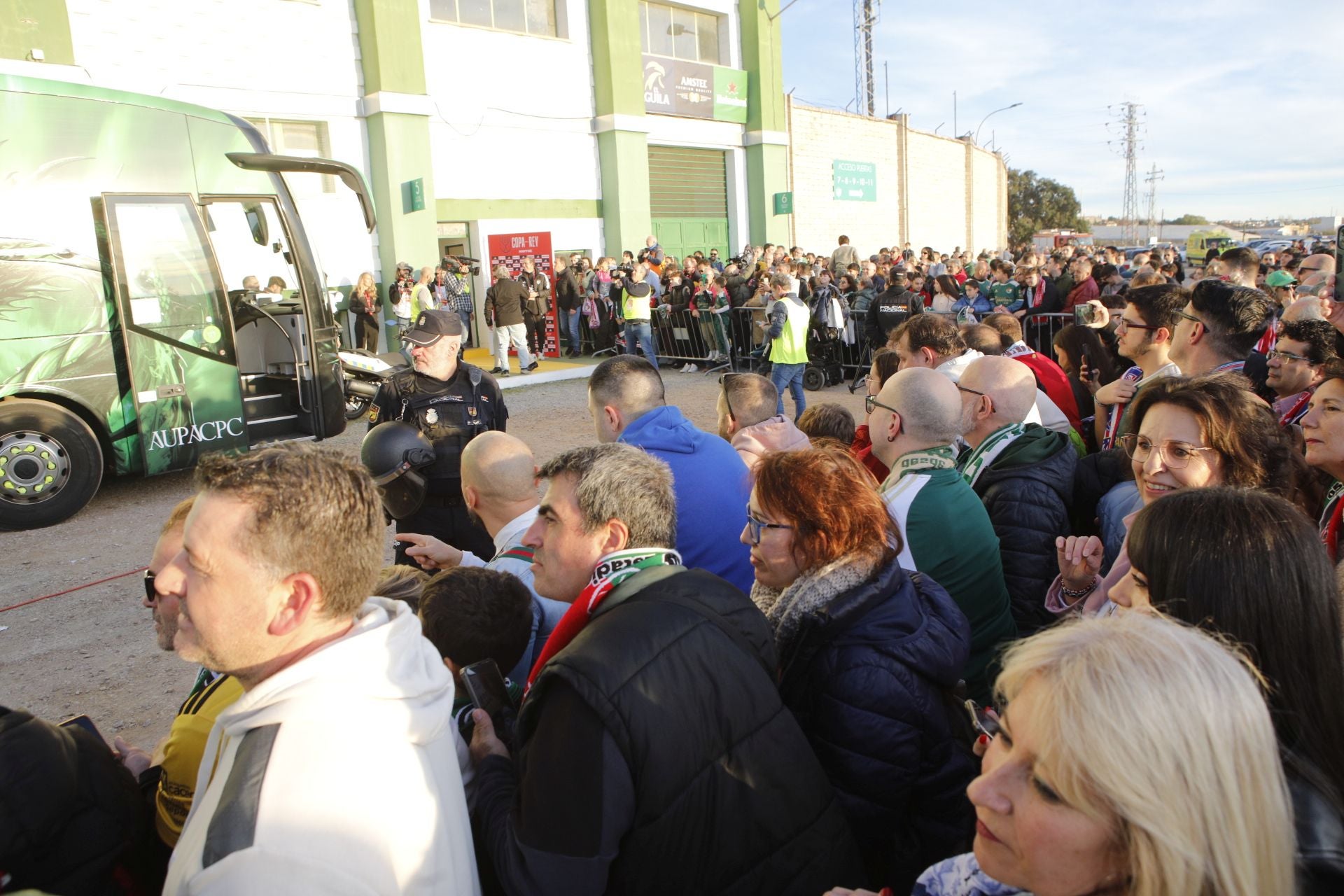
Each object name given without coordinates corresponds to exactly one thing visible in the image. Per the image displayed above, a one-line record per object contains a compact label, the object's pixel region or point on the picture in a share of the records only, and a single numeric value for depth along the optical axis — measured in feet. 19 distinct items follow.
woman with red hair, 6.87
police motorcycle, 36.88
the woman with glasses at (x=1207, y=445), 8.43
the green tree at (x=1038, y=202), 195.72
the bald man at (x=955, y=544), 9.46
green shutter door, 75.36
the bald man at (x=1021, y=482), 10.69
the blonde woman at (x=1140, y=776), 3.66
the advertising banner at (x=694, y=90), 72.28
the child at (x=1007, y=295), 39.93
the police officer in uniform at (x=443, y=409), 15.52
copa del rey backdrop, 58.49
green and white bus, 23.49
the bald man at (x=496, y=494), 11.19
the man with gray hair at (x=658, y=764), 5.31
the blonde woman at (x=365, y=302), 52.37
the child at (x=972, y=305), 37.91
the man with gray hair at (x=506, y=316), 47.47
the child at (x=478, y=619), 7.92
